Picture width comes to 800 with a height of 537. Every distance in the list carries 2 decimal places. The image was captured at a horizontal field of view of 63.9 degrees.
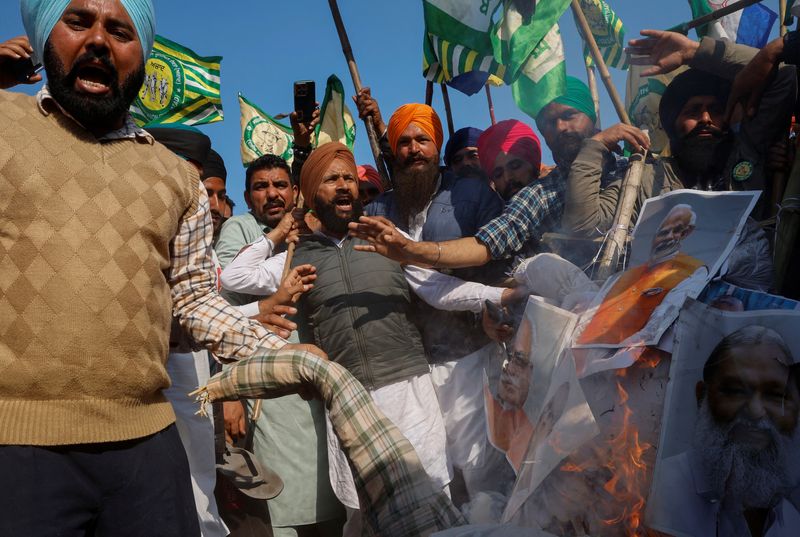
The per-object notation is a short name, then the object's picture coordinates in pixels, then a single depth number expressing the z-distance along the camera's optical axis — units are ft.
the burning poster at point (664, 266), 7.11
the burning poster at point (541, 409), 7.54
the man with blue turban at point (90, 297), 5.08
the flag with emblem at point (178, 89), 19.47
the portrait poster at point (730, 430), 6.14
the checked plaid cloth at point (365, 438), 5.07
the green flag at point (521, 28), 12.69
